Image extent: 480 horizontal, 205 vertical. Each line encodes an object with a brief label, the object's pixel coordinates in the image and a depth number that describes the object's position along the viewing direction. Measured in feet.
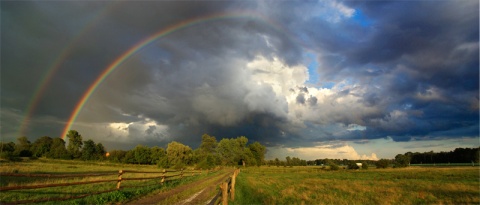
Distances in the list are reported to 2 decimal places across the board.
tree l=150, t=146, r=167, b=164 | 367.86
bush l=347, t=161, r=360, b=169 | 327.45
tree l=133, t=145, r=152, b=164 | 370.53
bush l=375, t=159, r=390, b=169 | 348.38
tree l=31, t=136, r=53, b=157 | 383.65
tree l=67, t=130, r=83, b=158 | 395.03
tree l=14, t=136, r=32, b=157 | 348.26
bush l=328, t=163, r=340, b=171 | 301.43
